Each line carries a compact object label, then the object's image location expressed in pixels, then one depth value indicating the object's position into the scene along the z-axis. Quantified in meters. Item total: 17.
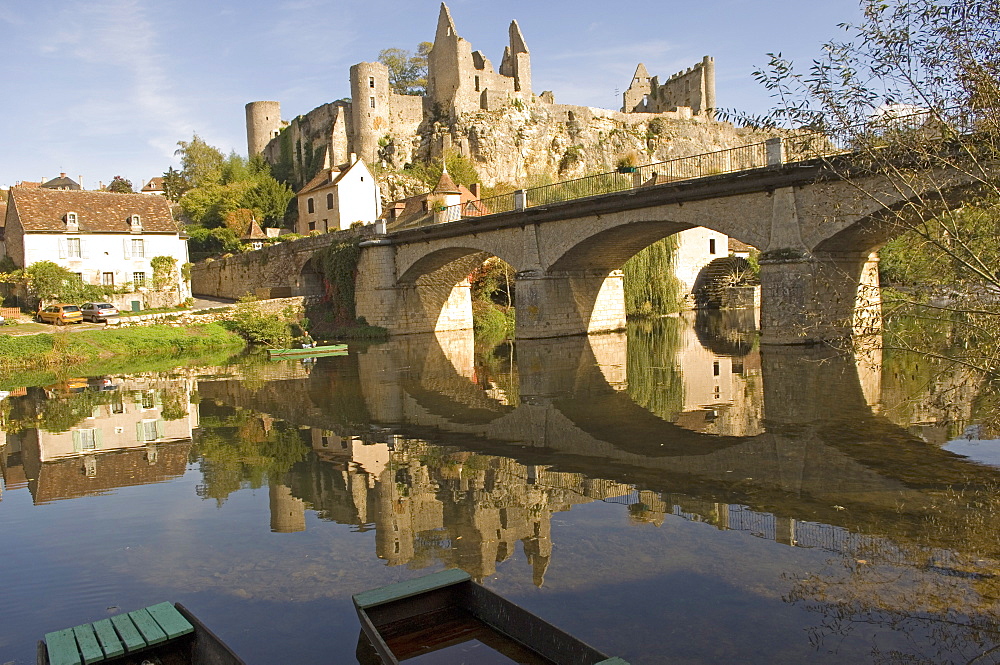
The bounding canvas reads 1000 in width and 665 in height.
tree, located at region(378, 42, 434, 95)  72.12
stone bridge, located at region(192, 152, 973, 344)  19.22
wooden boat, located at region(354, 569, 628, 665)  4.73
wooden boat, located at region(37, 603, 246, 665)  4.58
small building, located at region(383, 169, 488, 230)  33.59
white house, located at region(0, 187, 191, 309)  37.94
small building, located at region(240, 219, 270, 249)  51.09
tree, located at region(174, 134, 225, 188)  68.12
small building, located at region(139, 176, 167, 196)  78.16
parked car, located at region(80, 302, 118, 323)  33.25
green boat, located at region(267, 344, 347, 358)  28.20
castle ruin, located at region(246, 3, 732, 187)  57.56
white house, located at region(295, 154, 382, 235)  48.19
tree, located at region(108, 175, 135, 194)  72.04
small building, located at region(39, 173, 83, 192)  77.29
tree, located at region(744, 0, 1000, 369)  6.00
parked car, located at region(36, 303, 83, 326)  32.69
